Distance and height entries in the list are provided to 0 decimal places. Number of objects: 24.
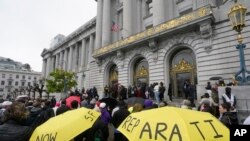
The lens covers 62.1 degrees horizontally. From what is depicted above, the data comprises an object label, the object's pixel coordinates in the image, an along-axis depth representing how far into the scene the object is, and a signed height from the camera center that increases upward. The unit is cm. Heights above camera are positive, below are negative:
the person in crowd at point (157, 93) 1723 -46
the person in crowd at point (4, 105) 699 -57
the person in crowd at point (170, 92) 1854 -40
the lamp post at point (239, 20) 998 +327
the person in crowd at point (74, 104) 609 -47
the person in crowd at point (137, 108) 555 -54
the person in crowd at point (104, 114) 648 -82
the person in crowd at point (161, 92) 1725 -37
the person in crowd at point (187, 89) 1686 -13
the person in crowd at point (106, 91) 2392 -37
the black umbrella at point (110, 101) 748 -50
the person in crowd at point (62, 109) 644 -65
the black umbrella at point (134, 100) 730 -46
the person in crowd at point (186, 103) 667 -50
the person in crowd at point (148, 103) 657 -50
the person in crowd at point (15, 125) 318 -60
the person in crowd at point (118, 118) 555 -82
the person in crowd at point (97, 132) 422 -93
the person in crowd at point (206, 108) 612 -61
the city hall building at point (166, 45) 1786 +451
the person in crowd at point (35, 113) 564 -74
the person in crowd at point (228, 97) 982 -46
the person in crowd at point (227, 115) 516 -72
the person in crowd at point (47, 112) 630 -74
